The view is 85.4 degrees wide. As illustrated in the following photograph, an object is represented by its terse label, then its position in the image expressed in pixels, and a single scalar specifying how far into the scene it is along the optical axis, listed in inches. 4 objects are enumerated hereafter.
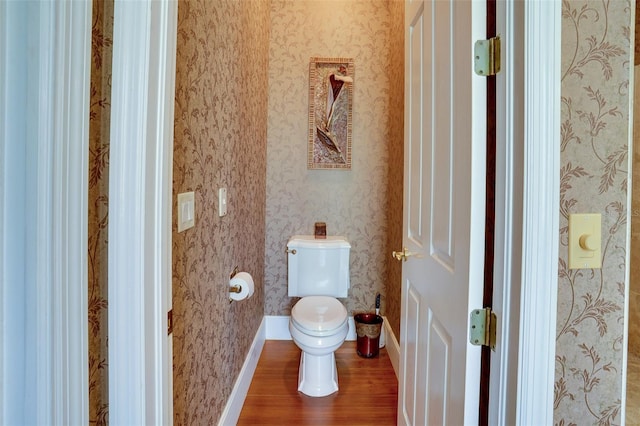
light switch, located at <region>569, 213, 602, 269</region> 31.0
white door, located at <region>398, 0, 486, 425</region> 35.1
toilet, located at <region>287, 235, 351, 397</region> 75.1
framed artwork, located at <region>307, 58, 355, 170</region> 103.3
